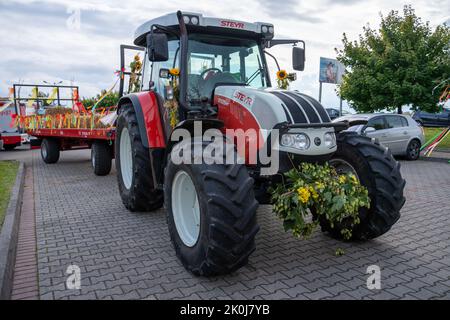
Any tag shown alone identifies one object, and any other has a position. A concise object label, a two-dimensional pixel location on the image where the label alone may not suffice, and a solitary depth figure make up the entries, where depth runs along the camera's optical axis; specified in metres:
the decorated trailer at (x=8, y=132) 16.83
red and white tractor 3.20
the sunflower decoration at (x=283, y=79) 4.87
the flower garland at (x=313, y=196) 3.56
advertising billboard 16.22
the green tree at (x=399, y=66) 15.05
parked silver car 11.70
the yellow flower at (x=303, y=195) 3.48
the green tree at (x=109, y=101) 11.21
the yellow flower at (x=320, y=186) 3.56
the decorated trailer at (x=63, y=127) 8.95
